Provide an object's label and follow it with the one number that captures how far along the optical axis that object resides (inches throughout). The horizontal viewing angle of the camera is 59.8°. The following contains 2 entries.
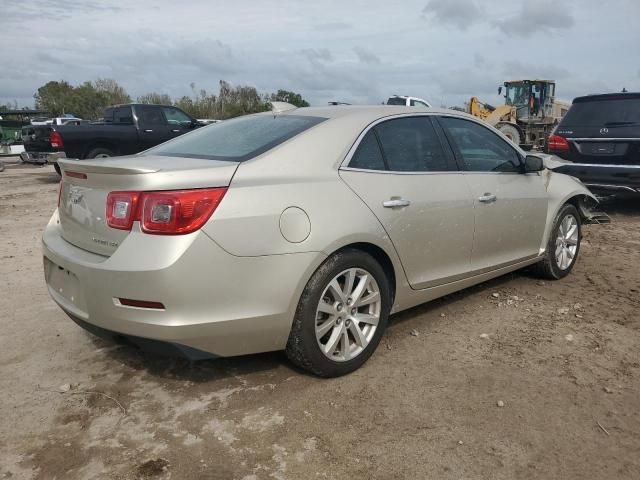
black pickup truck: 468.1
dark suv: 298.7
